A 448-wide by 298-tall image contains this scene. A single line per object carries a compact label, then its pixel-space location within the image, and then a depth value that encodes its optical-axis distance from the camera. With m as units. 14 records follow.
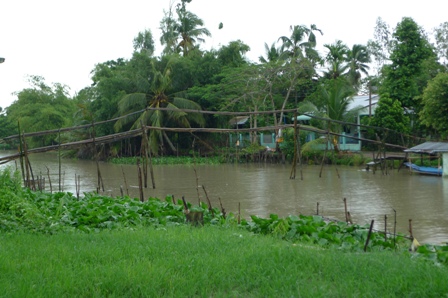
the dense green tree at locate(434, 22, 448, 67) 30.14
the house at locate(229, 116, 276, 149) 35.42
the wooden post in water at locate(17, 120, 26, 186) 13.94
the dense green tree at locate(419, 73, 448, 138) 21.80
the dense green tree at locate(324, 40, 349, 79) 38.12
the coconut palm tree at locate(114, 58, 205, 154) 33.94
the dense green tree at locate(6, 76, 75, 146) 51.16
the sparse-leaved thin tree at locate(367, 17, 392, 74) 41.56
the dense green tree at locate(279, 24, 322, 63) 38.19
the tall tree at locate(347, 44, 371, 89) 42.19
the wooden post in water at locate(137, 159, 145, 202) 13.28
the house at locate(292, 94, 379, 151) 31.70
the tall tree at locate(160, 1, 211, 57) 40.72
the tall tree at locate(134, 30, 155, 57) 47.28
